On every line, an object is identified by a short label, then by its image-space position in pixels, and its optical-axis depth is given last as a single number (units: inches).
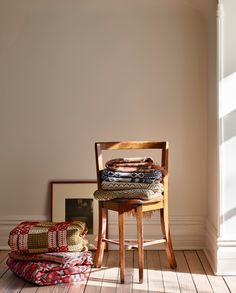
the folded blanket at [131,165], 142.4
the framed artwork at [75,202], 169.8
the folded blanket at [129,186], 138.3
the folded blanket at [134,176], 139.8
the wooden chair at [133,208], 135.6
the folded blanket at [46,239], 140.0
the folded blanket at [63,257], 137.7
